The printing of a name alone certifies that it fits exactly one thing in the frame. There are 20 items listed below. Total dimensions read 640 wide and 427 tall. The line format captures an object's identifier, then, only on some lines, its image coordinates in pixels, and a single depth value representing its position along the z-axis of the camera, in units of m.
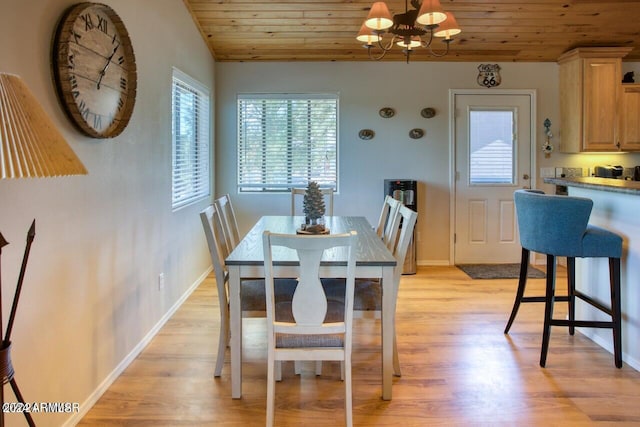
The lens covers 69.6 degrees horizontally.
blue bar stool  2.65
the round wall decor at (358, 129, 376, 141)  5.29
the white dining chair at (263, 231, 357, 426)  1.93
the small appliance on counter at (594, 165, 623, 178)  5.08
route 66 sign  5.26
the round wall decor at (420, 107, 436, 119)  5.26
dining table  2.22
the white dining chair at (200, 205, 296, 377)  2.50
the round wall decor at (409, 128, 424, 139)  5.29
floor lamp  1.07
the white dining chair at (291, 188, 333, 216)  4.18
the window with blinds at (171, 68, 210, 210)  3.84
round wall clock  1.97
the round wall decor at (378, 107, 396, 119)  5.26
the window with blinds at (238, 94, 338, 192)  5.32
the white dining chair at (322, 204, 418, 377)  2.43
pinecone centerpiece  2.89
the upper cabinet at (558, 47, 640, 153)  4.91
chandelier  2.54
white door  5.31
